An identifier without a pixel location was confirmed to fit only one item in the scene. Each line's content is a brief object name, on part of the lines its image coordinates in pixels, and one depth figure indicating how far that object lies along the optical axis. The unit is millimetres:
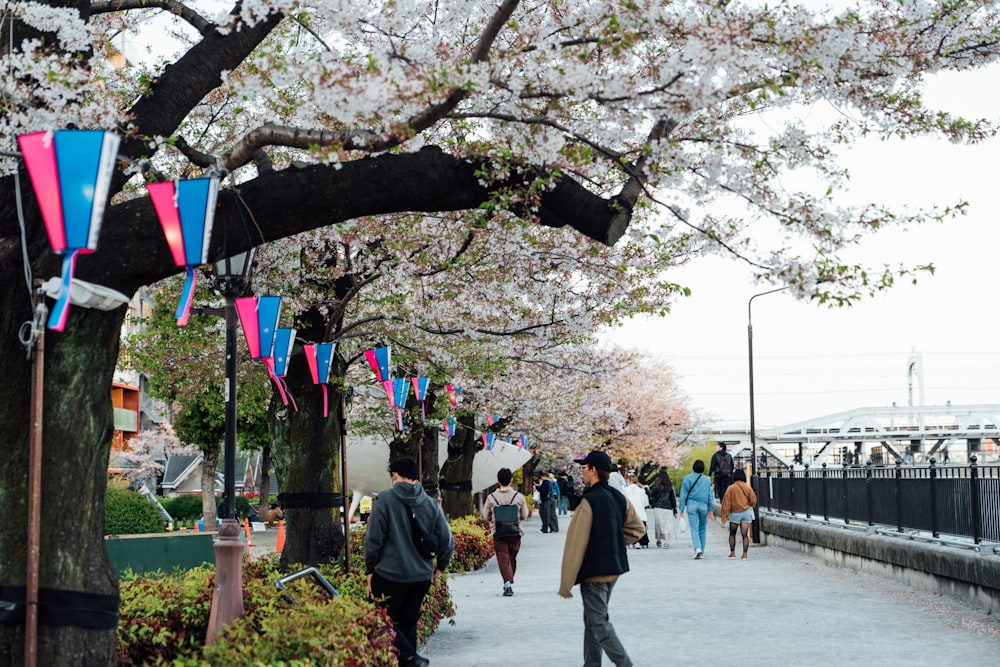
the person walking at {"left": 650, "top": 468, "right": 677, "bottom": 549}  27781
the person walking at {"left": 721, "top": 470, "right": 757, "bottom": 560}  22250
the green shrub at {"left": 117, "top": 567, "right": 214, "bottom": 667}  7621
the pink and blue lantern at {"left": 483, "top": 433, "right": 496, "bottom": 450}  30786
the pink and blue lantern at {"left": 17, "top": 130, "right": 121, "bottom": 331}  5480
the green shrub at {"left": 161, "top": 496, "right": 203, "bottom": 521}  49428
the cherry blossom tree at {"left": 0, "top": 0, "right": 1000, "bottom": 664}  6480
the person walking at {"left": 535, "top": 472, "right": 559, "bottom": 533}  41175
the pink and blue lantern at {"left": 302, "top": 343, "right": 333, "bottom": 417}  12555
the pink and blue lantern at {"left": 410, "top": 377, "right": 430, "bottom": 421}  18516
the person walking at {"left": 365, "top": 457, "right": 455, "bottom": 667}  8914
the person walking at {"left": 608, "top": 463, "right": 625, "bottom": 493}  27244
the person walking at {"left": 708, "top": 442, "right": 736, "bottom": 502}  32344
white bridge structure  94062
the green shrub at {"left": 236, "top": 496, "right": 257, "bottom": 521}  49250
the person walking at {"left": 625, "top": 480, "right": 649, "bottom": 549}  24473
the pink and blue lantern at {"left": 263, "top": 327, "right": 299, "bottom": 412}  11234
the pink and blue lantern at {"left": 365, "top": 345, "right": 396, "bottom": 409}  14969
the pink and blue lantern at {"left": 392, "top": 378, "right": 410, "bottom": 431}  17453
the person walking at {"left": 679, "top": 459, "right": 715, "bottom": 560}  23188
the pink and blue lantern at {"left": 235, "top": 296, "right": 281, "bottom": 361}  10352
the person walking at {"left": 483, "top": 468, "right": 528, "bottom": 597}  16266
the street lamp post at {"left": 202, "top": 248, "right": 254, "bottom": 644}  8031
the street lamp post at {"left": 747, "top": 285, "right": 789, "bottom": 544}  29406
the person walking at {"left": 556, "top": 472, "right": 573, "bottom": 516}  59875
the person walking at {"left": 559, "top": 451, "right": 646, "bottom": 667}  8938
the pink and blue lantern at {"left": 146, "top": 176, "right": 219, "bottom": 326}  6410
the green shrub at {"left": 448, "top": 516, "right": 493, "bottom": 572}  20956
